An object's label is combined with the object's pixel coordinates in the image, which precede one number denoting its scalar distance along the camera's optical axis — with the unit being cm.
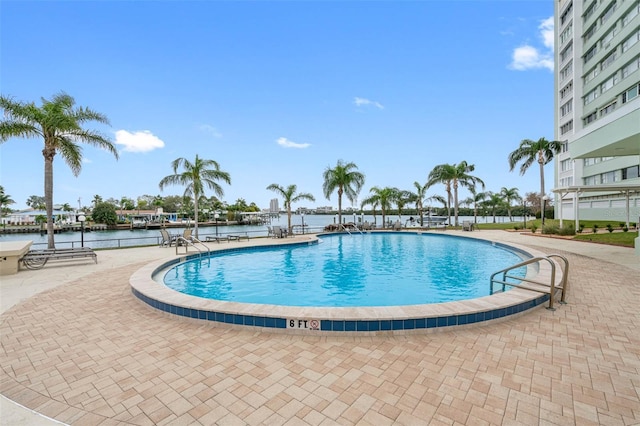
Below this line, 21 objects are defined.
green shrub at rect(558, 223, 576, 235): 1792
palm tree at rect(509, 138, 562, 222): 2409
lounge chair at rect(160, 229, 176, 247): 1497
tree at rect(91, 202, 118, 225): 6519
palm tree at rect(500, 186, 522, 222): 4572
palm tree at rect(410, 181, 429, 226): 2964
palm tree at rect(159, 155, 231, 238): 1845
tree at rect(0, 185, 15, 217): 6094
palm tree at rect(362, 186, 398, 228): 2830
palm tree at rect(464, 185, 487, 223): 4192
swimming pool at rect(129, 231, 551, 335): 403
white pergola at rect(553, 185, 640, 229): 1452
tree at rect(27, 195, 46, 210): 10138
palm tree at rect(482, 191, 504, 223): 4662
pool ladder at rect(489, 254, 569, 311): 503
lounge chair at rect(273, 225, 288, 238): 1828
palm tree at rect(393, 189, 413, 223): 3051
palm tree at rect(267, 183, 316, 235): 2194
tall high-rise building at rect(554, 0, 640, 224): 2656
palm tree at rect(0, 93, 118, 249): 1075
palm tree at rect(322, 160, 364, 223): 2359
